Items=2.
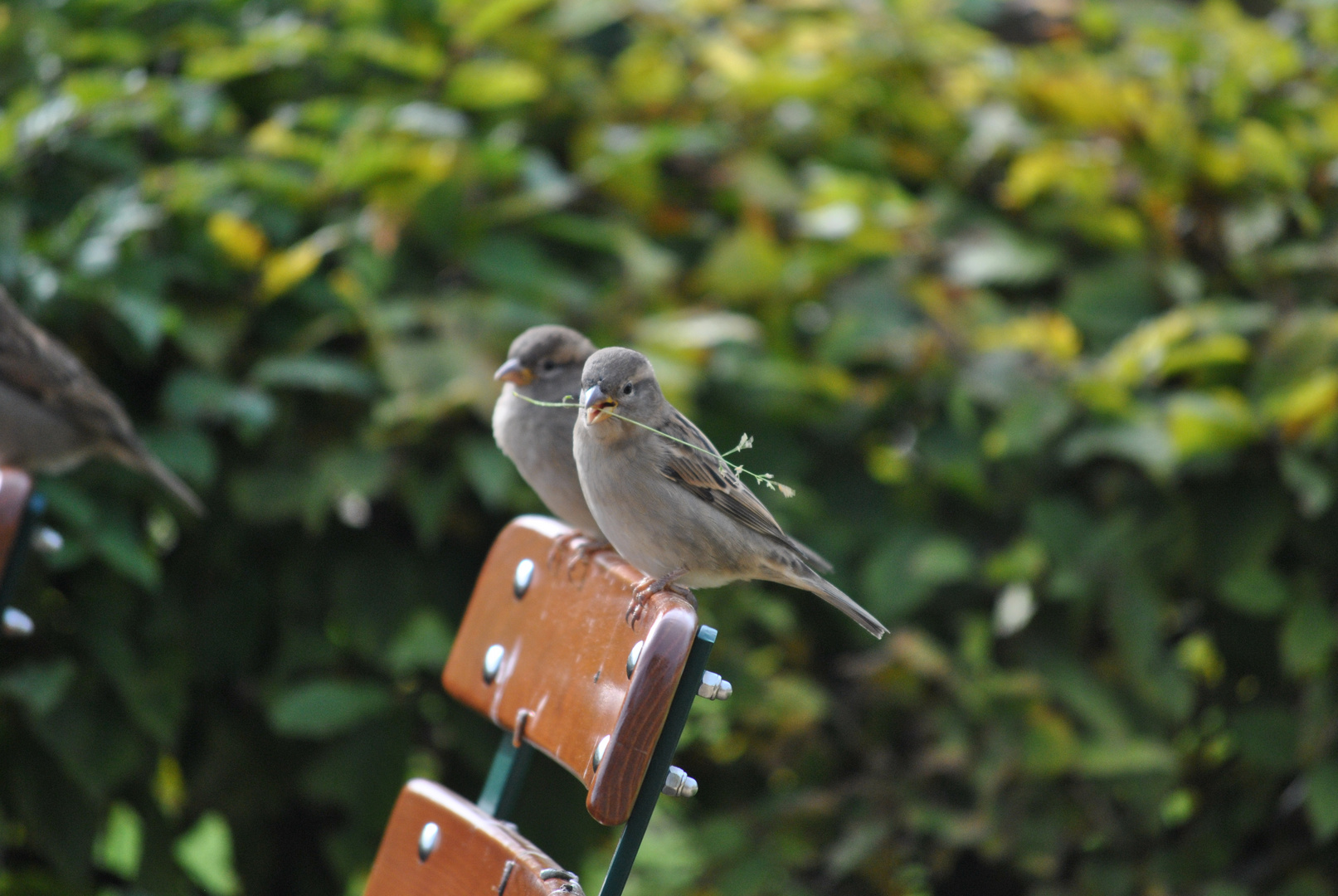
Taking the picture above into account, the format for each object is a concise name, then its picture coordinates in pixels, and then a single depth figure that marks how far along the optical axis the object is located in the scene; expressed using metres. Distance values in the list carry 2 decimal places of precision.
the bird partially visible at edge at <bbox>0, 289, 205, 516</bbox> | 6.01
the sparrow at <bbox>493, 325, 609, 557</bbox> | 4.56
